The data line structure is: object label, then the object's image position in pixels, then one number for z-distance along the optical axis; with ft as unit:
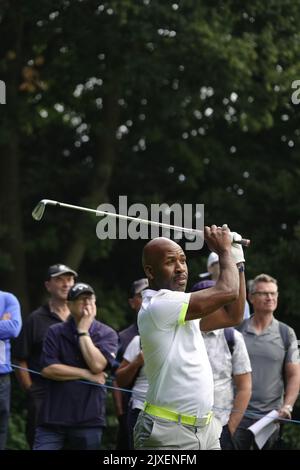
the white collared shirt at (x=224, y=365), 52.47
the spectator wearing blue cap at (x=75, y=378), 55.69
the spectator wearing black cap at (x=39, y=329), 61.69
